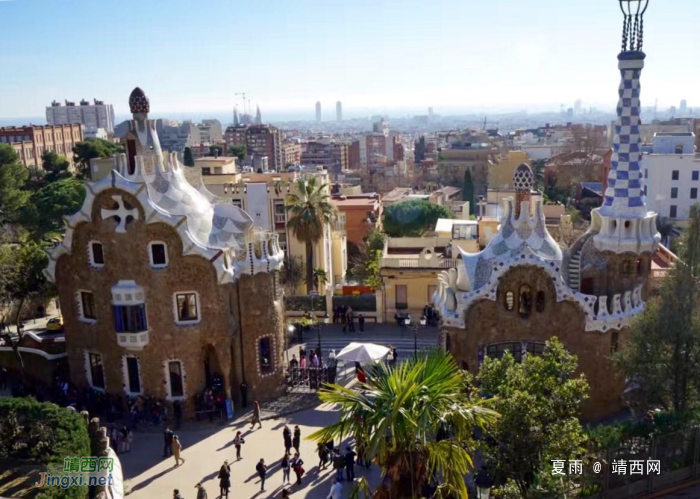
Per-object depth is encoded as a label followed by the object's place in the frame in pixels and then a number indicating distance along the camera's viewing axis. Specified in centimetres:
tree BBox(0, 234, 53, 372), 3044
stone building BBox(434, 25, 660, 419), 2279
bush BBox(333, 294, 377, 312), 3603
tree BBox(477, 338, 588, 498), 1420
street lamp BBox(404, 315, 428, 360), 3409
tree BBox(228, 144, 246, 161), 11488
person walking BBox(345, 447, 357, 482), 1971
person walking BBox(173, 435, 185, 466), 2177
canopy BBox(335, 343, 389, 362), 2492
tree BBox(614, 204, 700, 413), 1689
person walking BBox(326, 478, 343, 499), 1811
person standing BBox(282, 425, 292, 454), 2120
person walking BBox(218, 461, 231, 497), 1938
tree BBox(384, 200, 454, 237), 5666
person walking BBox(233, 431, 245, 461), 2212
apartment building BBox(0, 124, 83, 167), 9297
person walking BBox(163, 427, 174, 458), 2244
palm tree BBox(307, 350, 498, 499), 1116
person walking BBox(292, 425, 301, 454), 2166
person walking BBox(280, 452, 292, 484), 2019
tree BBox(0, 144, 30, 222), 5178
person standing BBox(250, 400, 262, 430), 2470
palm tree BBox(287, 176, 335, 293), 3756
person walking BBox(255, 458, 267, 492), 1994
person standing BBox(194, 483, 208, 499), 1795
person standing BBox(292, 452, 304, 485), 2014
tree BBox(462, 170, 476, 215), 8384
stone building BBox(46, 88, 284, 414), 2488
